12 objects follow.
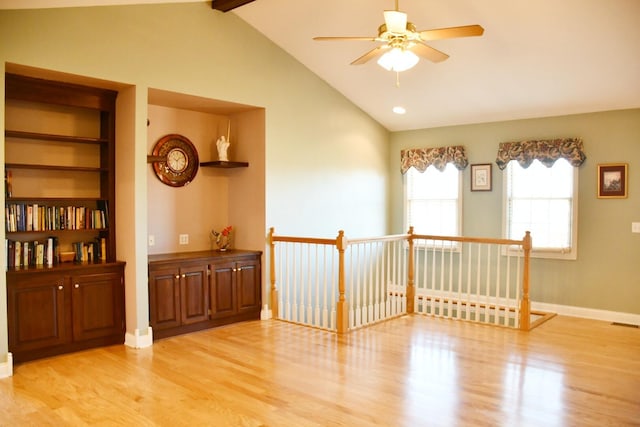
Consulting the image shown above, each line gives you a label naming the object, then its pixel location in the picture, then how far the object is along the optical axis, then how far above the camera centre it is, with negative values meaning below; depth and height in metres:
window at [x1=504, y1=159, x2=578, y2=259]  6.33 -0.02
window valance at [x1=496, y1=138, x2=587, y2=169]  6.20 +0.69
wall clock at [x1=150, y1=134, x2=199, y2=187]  5.69 +0.51
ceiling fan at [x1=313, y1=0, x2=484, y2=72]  3.57 +1.24
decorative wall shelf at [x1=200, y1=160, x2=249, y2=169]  5.89 +0.47
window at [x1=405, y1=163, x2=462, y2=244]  7.36 +0.05
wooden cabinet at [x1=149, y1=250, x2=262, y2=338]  5.12 -0.95
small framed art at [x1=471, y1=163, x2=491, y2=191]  6.98 +0.39
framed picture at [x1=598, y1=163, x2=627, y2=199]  5.96 +0.29
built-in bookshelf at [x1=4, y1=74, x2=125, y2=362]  4.38 -0.14
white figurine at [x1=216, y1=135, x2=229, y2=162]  5.96 +0.66
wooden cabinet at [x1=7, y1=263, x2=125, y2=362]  4.27 -0.97
